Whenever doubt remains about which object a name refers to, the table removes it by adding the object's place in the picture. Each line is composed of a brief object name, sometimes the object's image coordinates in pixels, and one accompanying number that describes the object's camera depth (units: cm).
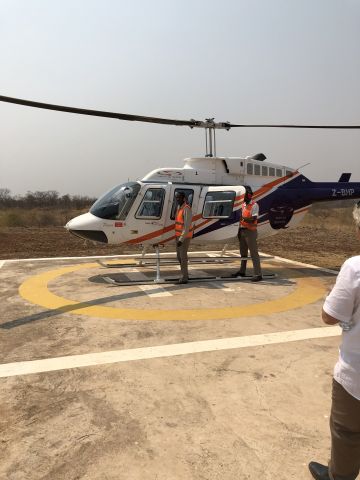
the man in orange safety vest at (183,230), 805
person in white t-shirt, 207
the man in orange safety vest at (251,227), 851
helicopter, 858
